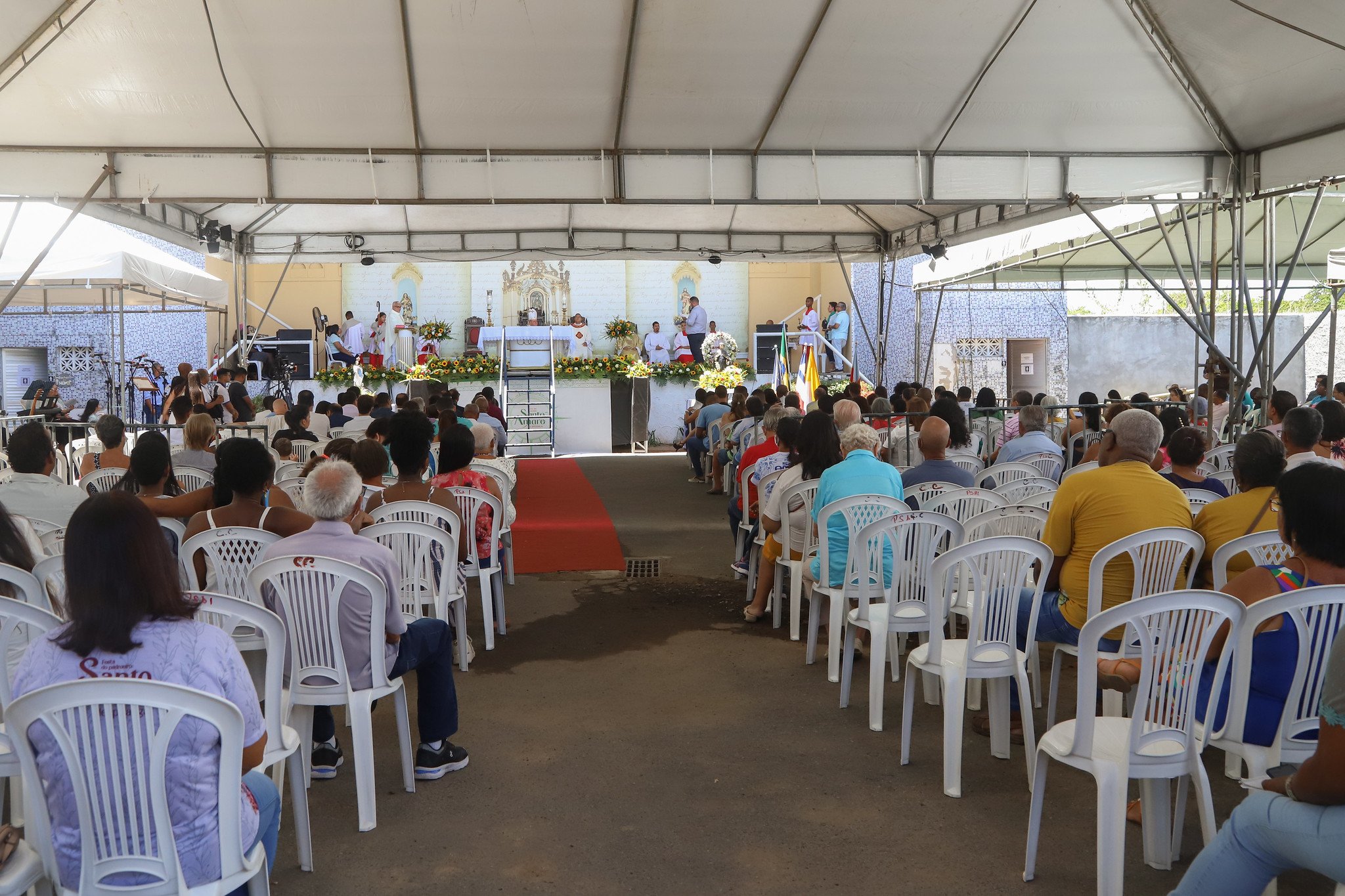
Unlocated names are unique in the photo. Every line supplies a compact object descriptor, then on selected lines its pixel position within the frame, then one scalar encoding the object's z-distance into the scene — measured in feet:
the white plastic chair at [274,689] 9.45
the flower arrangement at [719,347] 70.90
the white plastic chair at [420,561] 15.11
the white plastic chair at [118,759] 6.94
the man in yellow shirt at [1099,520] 13.10
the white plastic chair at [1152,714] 9.27
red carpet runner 27.91
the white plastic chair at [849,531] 16.46
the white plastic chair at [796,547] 18.61
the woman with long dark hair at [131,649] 7.22
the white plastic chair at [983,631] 12.24
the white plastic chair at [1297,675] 8.81
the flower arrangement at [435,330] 76.33
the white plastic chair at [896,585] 14.56
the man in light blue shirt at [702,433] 45.52
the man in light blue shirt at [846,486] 17.26
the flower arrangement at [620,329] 84.58
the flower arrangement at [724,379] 58.95
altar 67.05
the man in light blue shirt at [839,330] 70.31
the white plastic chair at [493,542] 18.97
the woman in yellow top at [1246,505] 12.74
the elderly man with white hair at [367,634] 11.71
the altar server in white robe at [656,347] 81.71
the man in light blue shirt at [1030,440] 25.43
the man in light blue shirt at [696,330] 78.07
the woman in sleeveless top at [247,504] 13.35
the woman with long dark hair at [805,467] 19.45
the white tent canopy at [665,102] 26.66
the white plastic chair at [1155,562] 12.32
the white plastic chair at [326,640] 11.37
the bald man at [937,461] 19.13
